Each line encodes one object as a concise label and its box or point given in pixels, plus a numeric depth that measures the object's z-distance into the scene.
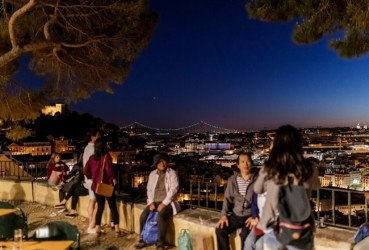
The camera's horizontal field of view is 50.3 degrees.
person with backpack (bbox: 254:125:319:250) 2.96
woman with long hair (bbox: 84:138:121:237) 6.24
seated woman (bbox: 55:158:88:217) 7.40
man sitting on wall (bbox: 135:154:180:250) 5.80
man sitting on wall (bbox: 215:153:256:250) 4.76
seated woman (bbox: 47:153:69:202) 8.27
